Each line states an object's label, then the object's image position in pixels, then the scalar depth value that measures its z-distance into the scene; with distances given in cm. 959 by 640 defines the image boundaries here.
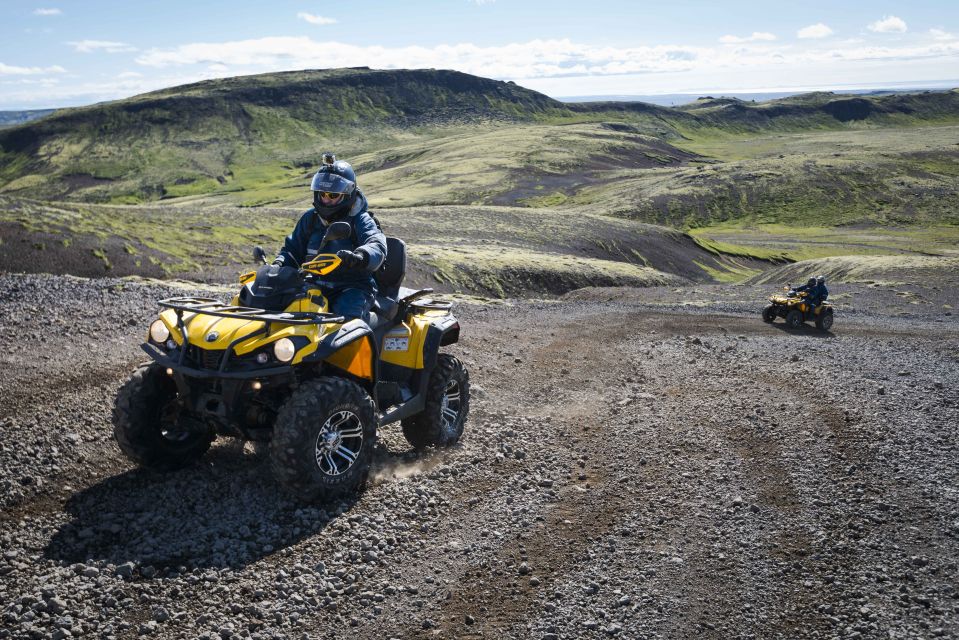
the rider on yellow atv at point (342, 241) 911
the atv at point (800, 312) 2812
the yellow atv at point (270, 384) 772
